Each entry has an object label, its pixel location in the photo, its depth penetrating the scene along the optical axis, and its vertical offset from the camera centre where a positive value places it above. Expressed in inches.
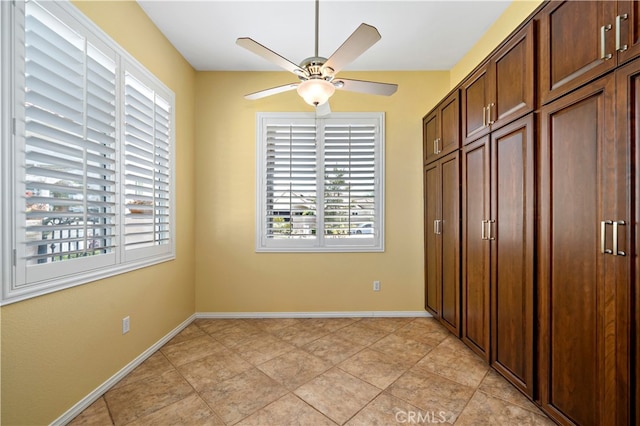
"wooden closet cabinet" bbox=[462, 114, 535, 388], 66.4 -10.2
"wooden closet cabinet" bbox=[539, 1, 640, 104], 45.4 +33.3
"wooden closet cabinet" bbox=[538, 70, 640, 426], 45.8 -6.9
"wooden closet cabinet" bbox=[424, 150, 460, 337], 99.8 -10.8
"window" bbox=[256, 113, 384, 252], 128.3 +15.3
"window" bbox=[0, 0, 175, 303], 52.6 +15.0
